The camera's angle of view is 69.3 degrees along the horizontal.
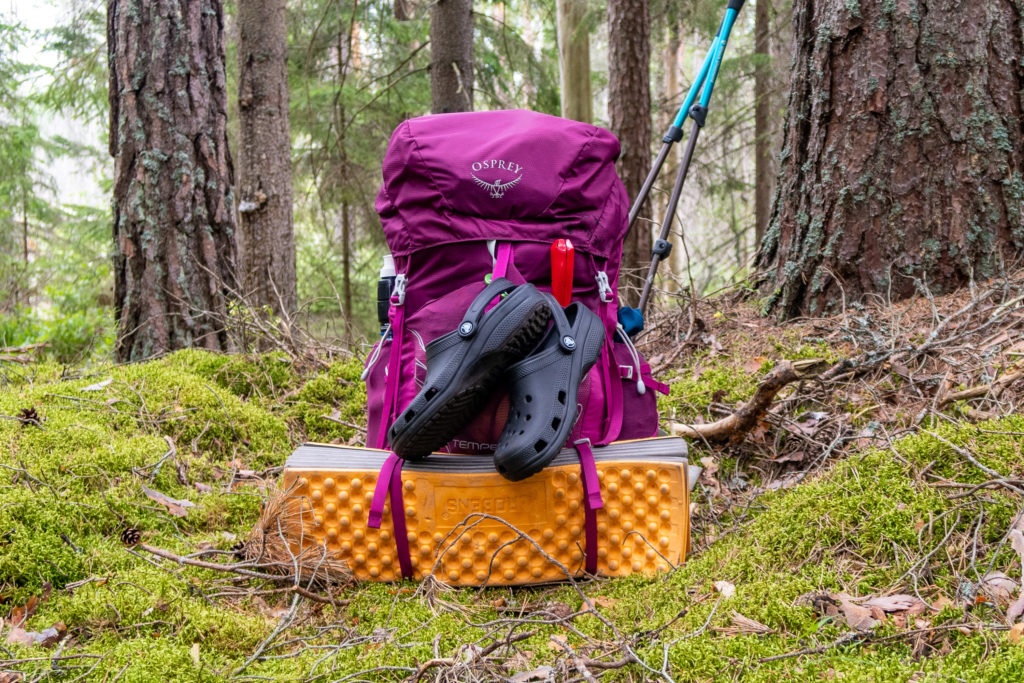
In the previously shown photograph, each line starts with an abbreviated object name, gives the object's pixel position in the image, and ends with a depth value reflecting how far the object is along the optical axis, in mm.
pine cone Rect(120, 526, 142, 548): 2279
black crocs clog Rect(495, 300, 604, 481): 2041
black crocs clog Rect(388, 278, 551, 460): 2068
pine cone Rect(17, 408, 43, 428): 2621
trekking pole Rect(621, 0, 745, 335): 3195
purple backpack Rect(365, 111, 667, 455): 2410
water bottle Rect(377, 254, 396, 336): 2627
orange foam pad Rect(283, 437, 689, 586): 2213
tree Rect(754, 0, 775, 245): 8688
